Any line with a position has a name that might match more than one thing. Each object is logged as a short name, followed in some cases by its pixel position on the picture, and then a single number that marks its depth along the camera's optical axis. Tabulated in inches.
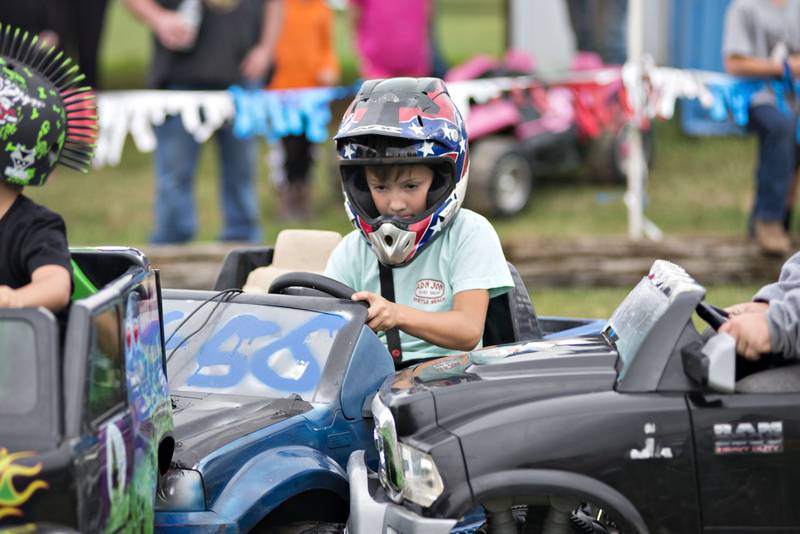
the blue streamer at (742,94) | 732.3
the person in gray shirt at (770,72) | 730.0
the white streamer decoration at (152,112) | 771.0
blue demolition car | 297.2
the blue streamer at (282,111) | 784.9
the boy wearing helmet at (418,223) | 371.7
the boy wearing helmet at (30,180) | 274.0
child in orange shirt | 945.3
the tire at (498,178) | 898.0
